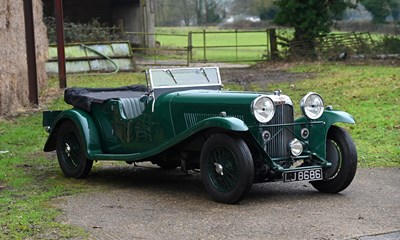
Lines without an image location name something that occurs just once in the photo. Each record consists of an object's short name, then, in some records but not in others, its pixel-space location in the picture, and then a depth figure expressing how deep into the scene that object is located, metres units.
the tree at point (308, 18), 33.75
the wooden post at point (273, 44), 34.62
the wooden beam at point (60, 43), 22.39
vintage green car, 8.33
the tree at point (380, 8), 47.08
